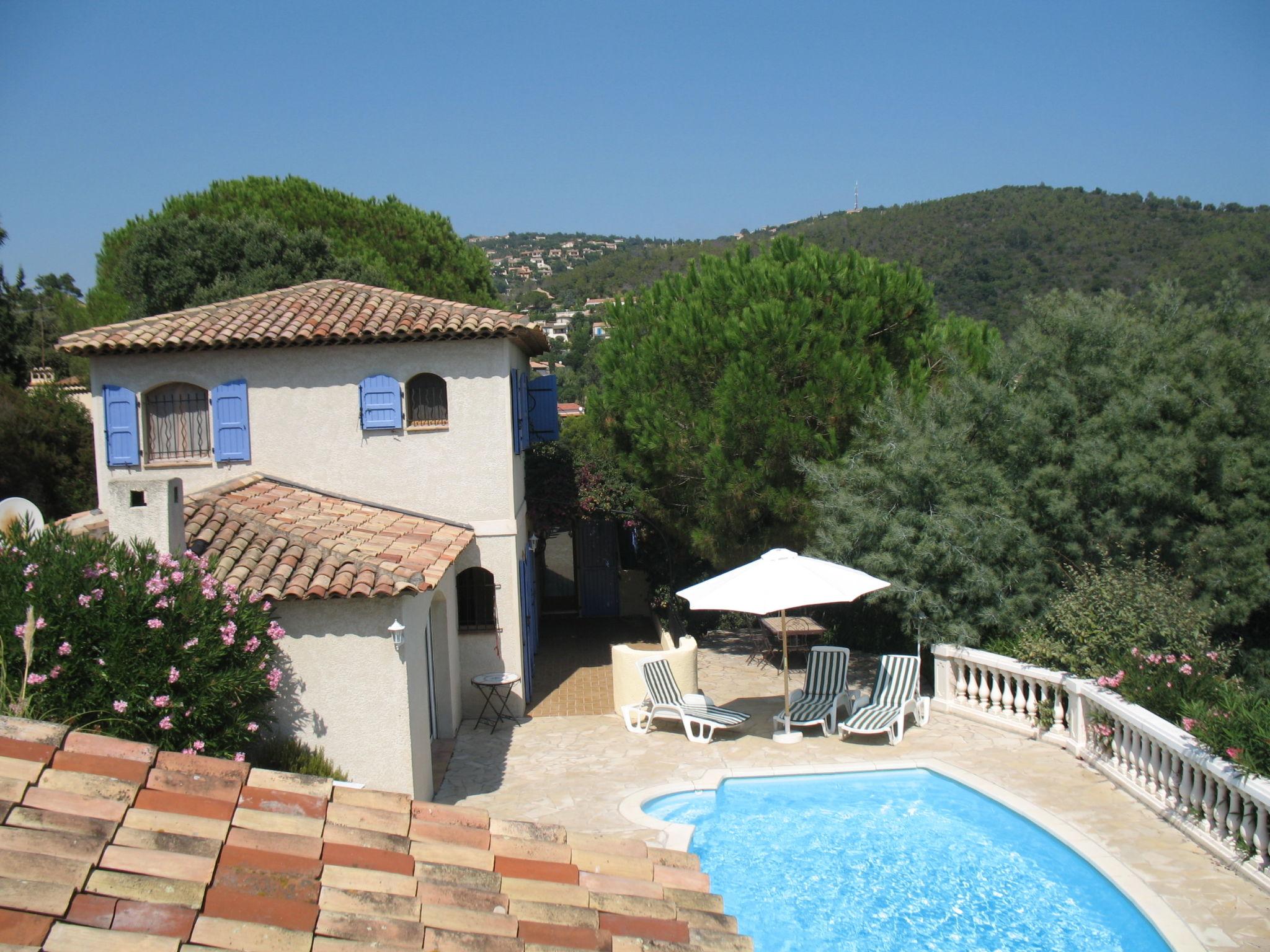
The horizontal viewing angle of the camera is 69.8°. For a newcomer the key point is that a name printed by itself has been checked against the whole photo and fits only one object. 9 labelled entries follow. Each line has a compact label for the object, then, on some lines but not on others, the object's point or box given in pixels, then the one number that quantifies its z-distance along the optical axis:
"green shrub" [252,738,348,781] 9.49
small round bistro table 14.53
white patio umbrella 12.25
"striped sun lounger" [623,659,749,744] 13.27
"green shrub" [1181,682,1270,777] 8.22
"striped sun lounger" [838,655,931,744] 12.70
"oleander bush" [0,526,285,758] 7.13
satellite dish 9.41
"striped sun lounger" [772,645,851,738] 13.59
